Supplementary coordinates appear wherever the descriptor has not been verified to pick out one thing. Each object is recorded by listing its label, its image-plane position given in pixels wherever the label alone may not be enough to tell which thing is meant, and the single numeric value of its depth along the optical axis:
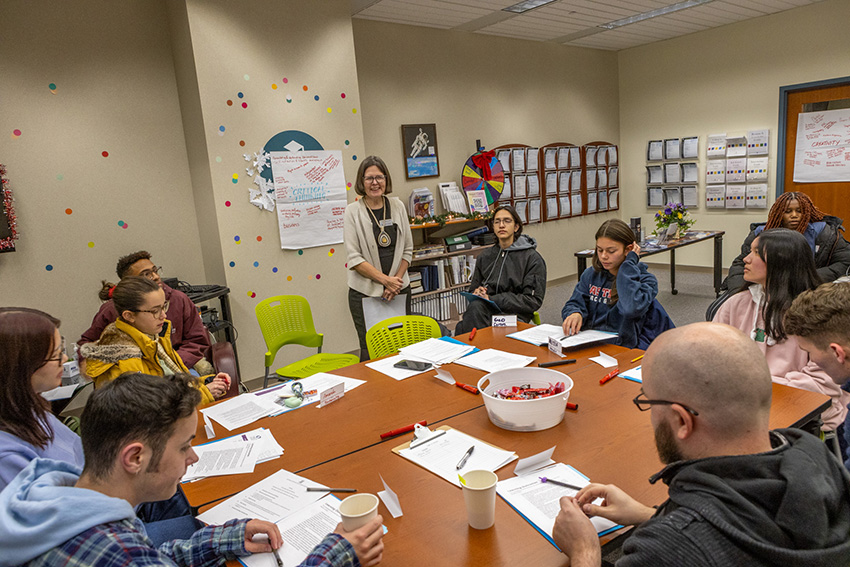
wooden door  5.81
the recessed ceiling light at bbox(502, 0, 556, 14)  4.96
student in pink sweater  2.19
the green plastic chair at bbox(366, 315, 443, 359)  3.04
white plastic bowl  1.62
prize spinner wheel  6.01
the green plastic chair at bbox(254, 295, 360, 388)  3.33
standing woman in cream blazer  3.68
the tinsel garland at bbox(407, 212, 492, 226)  5.26
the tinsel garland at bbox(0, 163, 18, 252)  3.48
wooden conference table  1.18
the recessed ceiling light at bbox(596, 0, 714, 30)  5.41
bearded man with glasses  0.85
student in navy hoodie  2.72
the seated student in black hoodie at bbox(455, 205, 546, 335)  3.52
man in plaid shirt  0.92
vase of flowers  5.89
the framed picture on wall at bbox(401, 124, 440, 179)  5.49
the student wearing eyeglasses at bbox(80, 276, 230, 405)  2.20
